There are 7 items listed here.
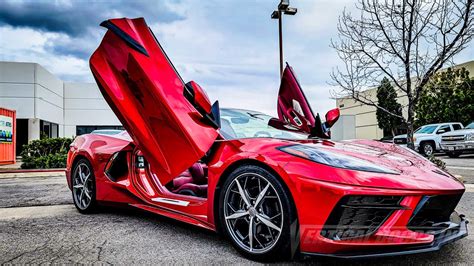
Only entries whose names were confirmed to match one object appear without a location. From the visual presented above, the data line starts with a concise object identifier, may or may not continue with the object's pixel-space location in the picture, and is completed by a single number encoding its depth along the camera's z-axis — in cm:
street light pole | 1086
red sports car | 216
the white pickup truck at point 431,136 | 1773
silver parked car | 1559
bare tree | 805
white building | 2211
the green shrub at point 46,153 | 1345
